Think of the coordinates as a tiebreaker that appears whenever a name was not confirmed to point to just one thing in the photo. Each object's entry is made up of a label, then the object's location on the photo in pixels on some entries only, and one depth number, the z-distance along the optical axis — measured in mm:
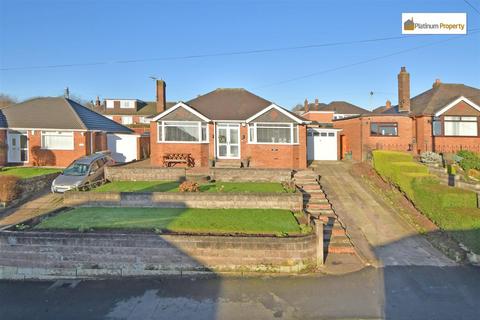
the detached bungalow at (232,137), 18875
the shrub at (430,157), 17656
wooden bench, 18688
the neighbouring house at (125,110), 52844
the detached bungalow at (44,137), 20547
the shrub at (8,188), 12922
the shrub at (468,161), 16289
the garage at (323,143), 22578
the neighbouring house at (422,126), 20703
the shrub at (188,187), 12477
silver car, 14227
